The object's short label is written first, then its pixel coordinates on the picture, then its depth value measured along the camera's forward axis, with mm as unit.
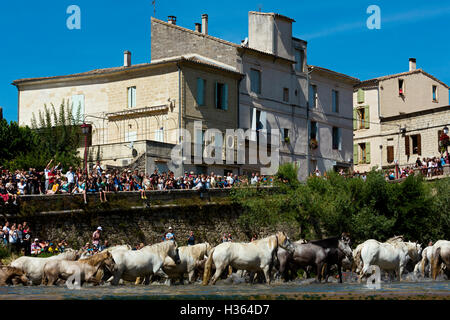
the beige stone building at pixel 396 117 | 62062
